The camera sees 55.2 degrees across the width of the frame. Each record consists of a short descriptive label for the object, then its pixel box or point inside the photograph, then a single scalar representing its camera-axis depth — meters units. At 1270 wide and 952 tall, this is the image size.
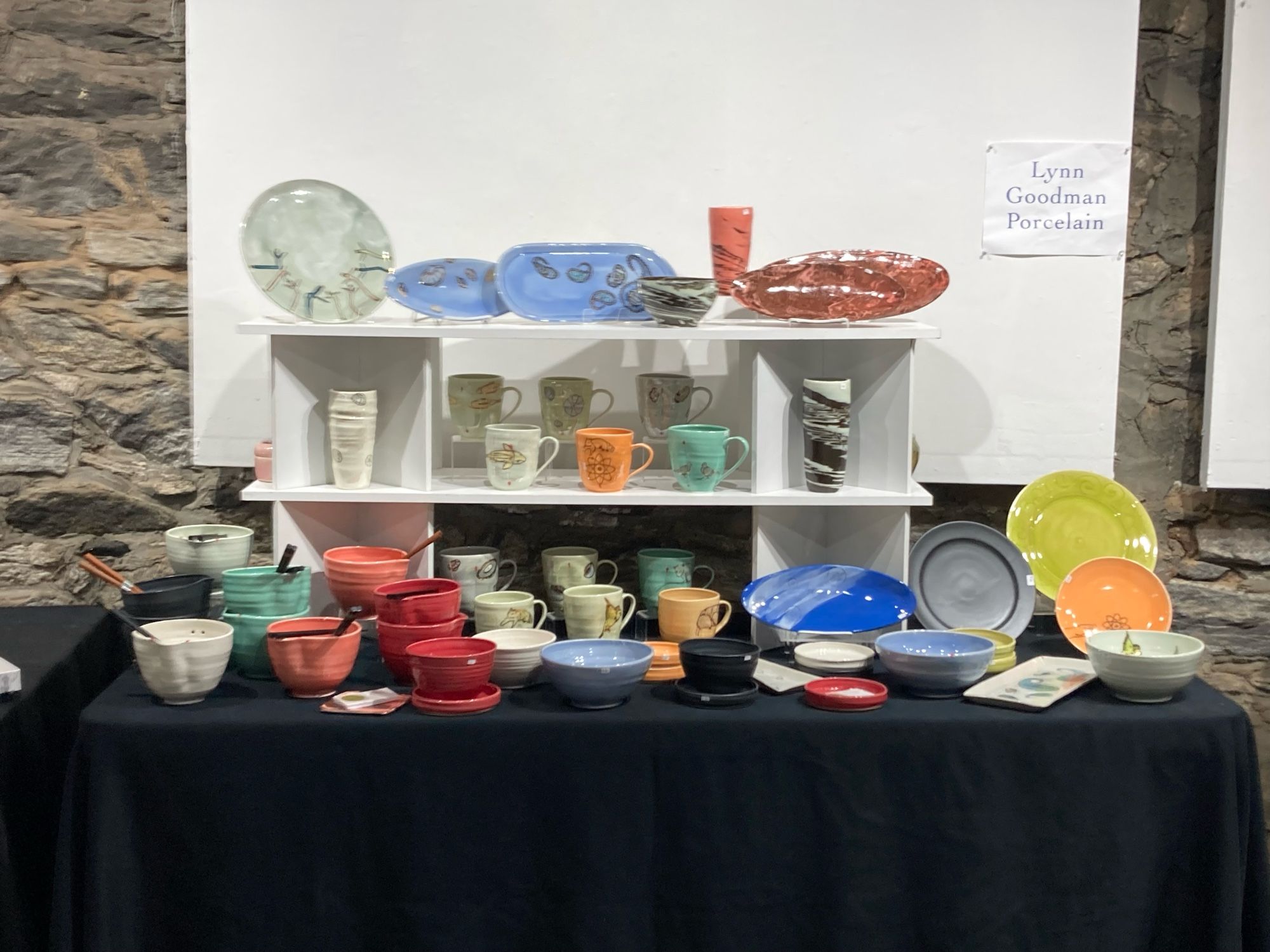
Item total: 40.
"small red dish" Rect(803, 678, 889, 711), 1.78
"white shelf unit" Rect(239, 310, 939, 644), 2.09
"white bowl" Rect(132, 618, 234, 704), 1.72
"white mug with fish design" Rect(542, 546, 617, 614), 2.20
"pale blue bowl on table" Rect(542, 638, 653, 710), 1.75
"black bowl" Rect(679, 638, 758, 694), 1.81
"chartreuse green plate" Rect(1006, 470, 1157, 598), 2.26
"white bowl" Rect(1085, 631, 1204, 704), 1.80
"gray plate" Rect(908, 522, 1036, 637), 2.16
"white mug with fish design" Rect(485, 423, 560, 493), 2.11
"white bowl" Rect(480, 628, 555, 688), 1.85
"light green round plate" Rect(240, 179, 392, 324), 2.14
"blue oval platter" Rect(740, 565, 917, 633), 2.08
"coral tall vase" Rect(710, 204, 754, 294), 2.19
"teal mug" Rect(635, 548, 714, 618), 2.22
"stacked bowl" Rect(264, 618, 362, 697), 1.77
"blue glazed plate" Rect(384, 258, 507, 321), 2.18
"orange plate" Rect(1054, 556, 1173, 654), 2.09
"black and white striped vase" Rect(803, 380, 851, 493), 2.08
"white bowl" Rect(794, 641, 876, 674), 1.95
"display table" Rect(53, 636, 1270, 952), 1.70
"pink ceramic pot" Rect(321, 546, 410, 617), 2.04
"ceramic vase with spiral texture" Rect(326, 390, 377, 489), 2.11
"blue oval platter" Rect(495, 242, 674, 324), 2.17
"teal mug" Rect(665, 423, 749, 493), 2.10
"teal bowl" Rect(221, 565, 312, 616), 1.92
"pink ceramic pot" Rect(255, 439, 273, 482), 2.24
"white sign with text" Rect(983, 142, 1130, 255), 2.39
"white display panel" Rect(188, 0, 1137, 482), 2.35
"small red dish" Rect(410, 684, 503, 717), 1.74
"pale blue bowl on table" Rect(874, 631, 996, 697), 1.82
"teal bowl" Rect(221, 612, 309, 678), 1.88
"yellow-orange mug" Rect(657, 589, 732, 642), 2.07
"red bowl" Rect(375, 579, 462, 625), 1.91
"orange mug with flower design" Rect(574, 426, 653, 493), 2.10
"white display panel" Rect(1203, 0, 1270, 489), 2.38
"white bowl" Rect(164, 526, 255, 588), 2.08
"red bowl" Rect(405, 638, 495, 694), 1.75
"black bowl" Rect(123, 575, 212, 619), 1.89
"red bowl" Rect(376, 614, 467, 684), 1.86
